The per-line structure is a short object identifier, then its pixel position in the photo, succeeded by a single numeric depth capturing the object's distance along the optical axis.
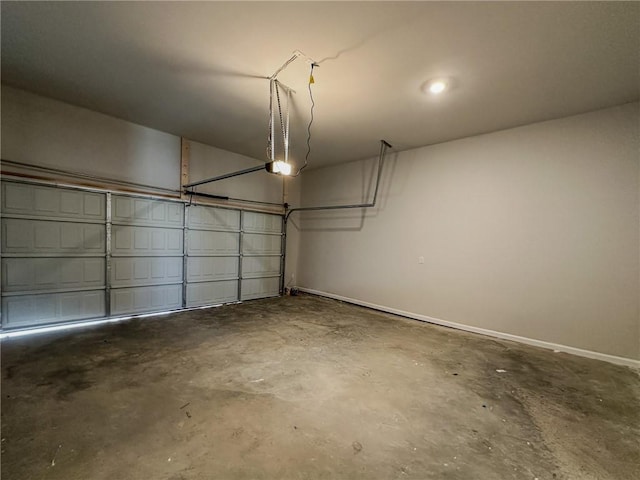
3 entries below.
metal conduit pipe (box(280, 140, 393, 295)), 4.87
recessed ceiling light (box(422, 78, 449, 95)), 2.76
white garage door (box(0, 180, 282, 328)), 3.35
